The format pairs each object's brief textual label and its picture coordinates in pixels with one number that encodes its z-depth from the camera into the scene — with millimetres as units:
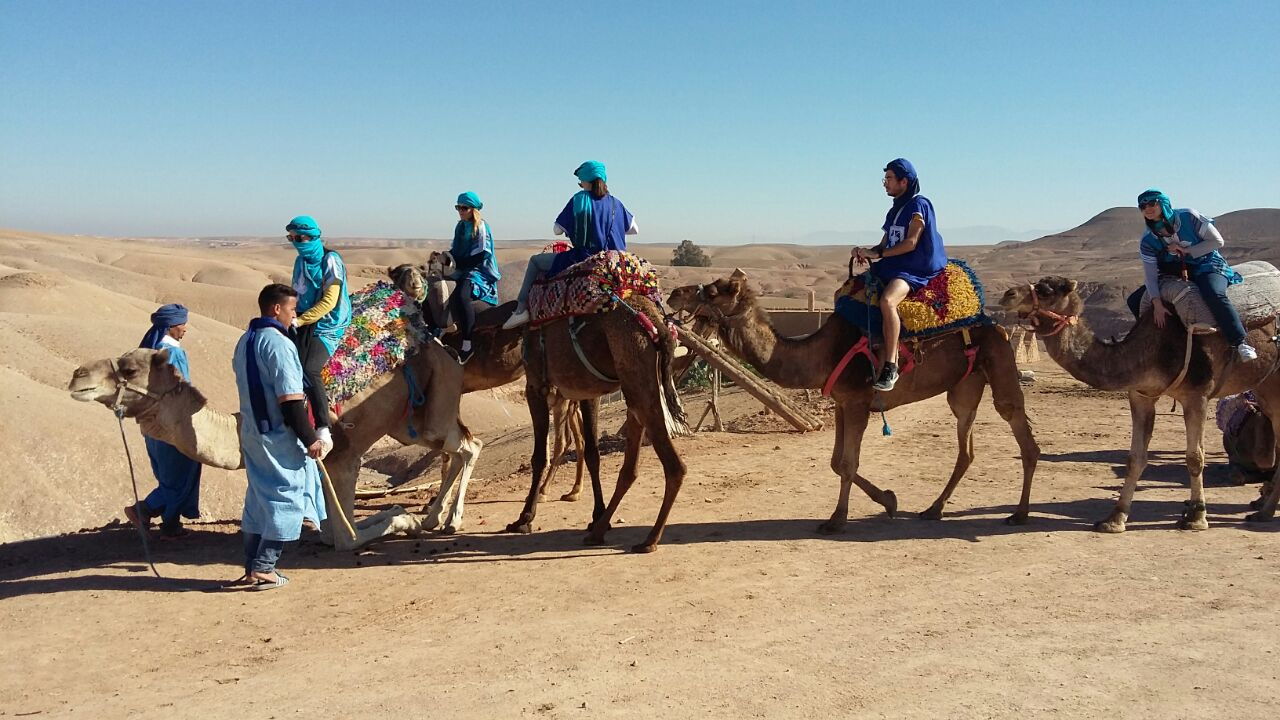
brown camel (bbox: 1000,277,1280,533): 7816
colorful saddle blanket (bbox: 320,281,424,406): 7566
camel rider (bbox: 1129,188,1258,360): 7688
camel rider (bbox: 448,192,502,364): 8758
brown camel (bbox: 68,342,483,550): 6398
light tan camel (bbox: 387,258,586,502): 8305
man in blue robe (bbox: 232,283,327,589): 6293
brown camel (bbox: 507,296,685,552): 7488
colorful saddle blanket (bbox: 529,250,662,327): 7594
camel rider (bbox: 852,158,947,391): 7621
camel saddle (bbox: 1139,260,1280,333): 7797
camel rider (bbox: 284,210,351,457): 7152
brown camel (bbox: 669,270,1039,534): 7953
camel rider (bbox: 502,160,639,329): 7888
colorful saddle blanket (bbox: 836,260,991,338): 7848
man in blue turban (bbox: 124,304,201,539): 7918
